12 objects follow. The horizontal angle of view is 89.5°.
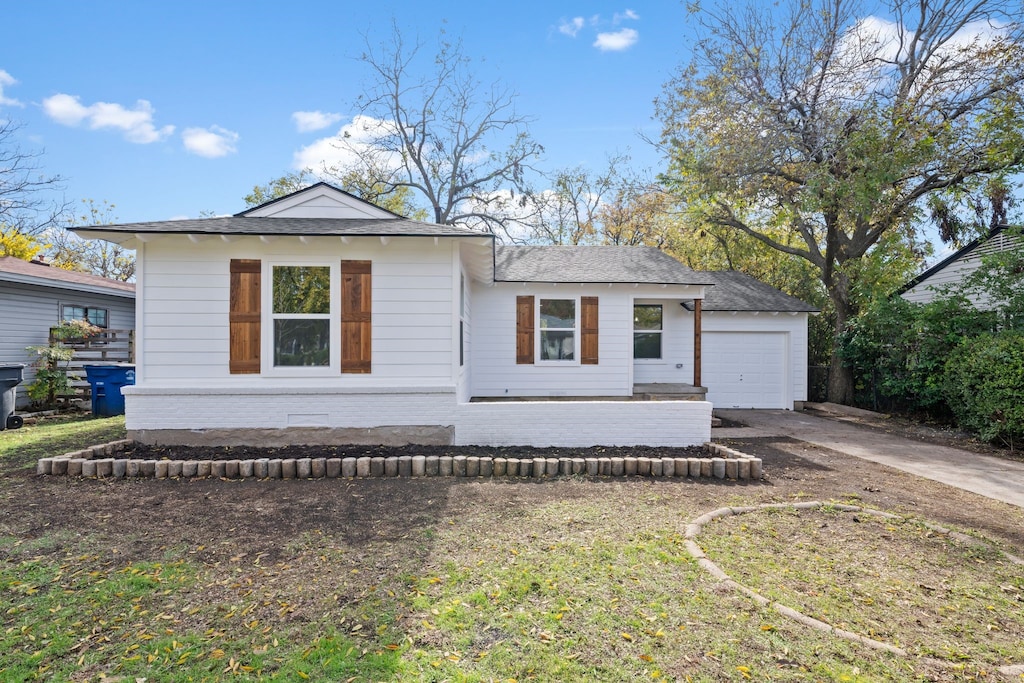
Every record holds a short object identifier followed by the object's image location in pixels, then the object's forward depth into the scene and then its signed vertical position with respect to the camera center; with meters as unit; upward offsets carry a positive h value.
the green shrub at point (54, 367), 11.61 -0.55
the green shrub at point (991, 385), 8.36 -0.57
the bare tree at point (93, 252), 27.95 +5.11
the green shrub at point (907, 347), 10.59 +0.08
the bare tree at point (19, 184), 18.77 +6.11
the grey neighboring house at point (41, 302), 11.77 +1.04
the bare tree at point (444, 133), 19.70 +8.46
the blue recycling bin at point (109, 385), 11.20 -0.91
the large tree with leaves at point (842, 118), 11.90 +5.88
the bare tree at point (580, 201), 25.42 +7.35
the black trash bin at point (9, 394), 9.41 -0.95
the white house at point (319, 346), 7.15 +0.00
